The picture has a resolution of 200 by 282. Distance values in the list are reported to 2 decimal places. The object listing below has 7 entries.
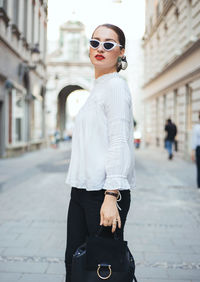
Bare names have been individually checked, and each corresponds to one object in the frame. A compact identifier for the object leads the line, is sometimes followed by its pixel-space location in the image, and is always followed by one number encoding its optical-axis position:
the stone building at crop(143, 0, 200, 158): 15.25
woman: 1.97
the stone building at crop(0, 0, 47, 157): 14.80
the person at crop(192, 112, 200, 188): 7.66
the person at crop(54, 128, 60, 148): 24.29
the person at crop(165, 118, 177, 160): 16.20
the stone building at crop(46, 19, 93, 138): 36.47
